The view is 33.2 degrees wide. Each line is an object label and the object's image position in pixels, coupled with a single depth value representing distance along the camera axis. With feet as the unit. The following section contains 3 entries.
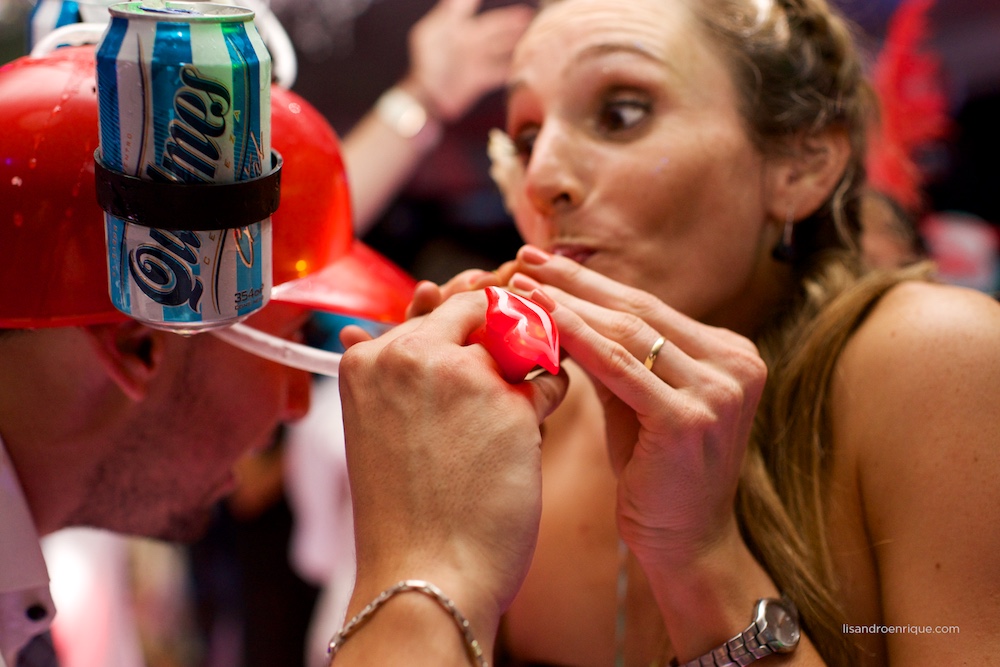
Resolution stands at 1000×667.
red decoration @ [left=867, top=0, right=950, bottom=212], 4.09
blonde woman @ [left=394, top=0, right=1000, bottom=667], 2.42
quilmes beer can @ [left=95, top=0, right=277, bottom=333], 2.09
